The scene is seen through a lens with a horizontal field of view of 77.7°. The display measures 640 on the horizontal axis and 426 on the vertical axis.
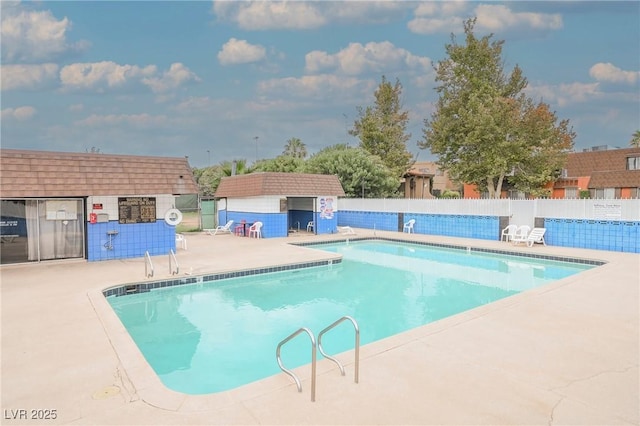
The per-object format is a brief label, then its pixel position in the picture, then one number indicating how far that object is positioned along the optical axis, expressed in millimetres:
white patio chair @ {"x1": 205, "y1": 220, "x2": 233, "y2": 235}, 19438
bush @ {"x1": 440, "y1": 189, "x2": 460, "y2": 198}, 36919
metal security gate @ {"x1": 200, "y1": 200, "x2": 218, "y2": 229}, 21906
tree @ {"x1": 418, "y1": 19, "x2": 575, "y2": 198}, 23641
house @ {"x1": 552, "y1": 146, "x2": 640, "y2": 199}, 28719
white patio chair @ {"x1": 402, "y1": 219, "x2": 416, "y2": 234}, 19375
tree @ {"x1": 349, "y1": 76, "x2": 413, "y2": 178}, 32719
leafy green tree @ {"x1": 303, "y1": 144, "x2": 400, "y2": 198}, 25000
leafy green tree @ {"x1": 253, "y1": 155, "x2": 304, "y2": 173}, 29578
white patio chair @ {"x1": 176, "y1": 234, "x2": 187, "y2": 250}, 13895
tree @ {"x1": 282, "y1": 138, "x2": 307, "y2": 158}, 49062
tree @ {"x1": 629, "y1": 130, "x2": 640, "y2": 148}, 45091
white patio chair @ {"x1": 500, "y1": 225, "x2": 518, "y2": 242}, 15538
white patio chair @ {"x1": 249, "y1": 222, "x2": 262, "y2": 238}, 17500
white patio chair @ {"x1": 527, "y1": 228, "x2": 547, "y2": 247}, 14375
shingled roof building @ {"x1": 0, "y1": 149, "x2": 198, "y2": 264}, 10094
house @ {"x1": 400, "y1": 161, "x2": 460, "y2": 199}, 36438
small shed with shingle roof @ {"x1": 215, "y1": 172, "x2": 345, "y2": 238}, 17672
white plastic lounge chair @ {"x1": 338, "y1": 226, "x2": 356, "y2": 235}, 19053
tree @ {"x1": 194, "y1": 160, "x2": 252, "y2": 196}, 28203
